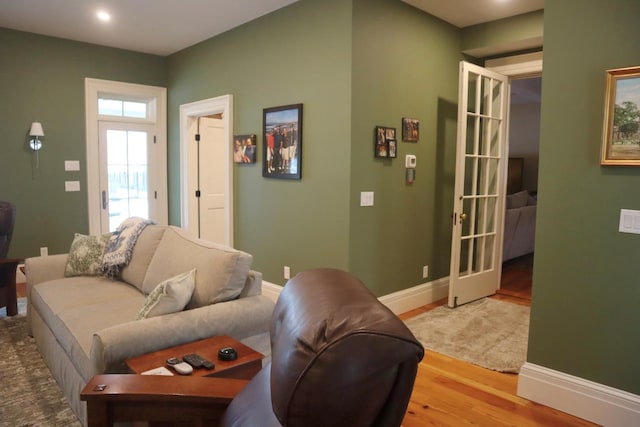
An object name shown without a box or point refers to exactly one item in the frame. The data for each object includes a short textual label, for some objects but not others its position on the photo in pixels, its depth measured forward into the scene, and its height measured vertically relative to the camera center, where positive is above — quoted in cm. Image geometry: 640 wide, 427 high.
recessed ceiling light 428 +155
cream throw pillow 211 -60
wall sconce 491 +40
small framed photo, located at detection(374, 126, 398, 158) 376 +29
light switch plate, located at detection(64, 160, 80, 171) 526 +9
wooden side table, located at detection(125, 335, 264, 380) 178 -78
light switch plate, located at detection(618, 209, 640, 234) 219 -21
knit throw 323 -56
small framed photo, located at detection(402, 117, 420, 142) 400 +43
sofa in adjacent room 580 -65
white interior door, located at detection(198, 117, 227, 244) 574 -6
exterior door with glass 555 +1
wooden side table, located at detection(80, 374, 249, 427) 144 -74
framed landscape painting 215 +30
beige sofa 197 -75
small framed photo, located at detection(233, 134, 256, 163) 449 +27
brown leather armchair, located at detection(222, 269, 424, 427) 89 -40
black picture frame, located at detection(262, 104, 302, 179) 399 +31
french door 426 -18
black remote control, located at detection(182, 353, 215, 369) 179 -77
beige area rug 320 -127
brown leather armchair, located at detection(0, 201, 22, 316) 369 -79
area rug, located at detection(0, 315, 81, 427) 231 -128
